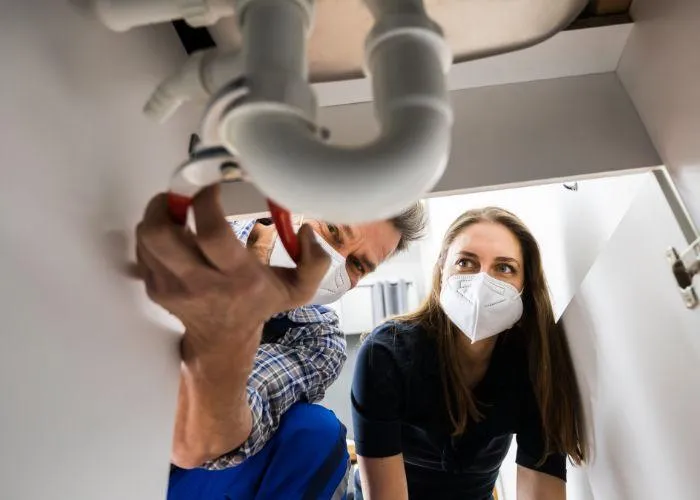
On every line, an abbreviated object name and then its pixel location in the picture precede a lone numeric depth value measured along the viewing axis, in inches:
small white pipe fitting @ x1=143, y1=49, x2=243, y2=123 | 15.5
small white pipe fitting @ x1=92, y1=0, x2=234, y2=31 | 15.6
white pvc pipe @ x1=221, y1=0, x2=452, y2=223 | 11.5
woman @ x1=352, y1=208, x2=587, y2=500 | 44.4
